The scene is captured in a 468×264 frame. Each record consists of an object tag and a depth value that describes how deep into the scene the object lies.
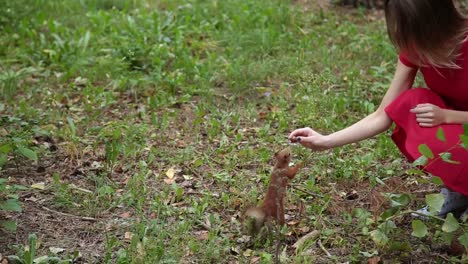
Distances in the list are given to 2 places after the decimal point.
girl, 2.68
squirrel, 2.99
